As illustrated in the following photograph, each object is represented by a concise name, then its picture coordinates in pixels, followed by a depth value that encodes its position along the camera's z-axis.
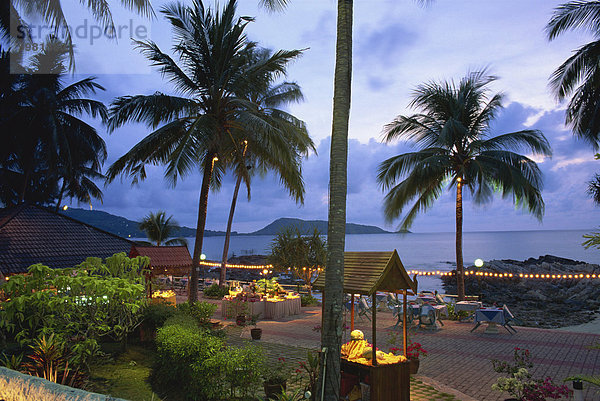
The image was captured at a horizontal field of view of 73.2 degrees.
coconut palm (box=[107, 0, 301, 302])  12.62
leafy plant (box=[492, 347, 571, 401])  5.19
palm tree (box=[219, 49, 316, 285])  12.72
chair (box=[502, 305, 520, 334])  12.81
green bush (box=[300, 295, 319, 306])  19.27
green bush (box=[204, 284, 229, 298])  21.27
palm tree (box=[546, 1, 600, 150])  13.02
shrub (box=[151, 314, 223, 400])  6.06
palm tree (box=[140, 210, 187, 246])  35.22
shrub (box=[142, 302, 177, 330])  9.52
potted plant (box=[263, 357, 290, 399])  6.04
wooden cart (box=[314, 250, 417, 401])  5.95
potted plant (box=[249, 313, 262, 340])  11.44
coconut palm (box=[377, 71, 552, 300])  15.34
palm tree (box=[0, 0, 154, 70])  9.97
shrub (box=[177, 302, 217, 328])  10.96
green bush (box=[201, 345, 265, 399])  5.89
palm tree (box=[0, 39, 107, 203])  23.02
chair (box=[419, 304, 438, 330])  13.41
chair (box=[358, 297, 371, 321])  15.12
